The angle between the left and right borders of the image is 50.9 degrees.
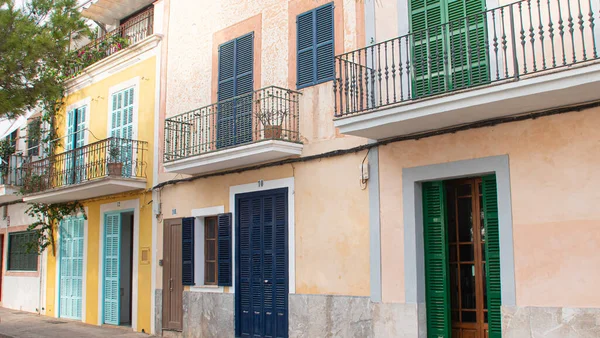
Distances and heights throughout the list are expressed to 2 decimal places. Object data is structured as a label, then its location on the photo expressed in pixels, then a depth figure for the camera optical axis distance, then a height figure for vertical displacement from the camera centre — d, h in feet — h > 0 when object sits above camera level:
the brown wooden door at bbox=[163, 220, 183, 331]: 44.34 -1.62
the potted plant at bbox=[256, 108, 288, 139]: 36.50 +7.81
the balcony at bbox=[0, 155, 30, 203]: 62.03 +7.98
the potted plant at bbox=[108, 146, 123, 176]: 47.78 +6.98
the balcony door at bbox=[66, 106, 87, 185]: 53.06 +9.86
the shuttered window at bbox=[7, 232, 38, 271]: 63.57 +0.26
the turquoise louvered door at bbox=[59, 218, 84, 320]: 55.52 -1.07
